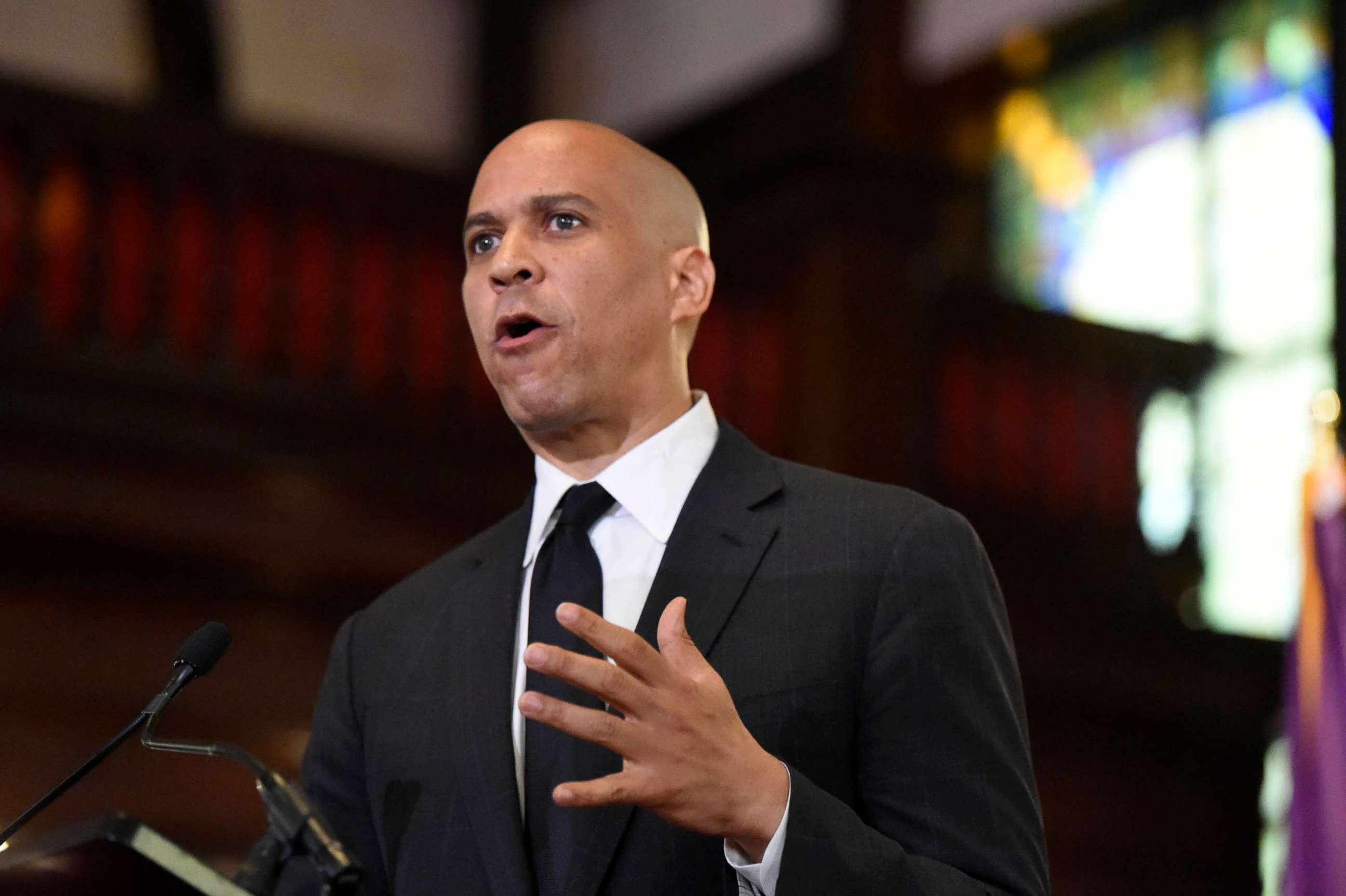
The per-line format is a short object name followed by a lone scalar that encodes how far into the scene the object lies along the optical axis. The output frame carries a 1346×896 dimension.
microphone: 4.99
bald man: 4.89
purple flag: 5.51
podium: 4.89
